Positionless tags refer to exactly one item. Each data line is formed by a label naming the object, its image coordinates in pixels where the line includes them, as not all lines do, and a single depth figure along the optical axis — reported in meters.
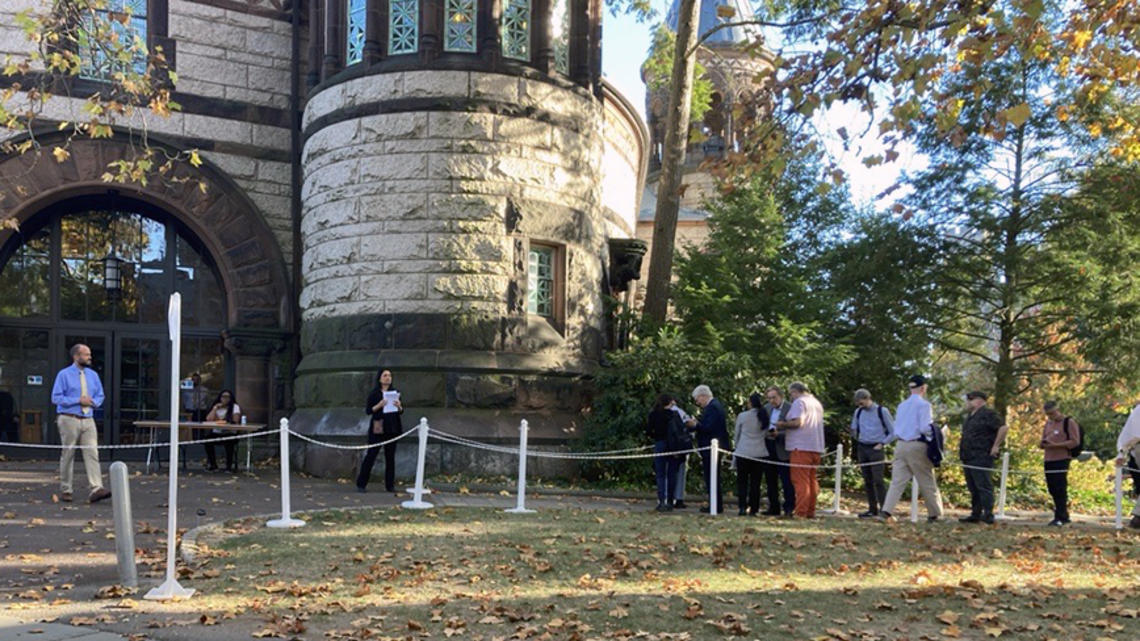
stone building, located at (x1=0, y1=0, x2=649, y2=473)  15.40
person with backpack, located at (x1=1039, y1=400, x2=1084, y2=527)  13.21
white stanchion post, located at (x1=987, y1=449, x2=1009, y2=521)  15.26
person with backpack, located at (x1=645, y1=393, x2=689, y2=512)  13.03
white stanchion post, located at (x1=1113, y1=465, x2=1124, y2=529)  13.37
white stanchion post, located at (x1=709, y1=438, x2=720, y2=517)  12.66
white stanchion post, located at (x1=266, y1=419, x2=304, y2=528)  10.02
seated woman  15.98
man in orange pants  12.57
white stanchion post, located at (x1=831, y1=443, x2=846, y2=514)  14.62
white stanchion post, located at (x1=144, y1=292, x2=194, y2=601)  6.96
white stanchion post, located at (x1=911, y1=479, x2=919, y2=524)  13.36
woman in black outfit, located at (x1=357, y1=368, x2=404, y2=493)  13.40
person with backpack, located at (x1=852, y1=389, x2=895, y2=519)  13.34
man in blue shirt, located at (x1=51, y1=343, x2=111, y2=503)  11.50
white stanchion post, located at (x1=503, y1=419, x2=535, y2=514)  11.74
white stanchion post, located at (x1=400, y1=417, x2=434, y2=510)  11.73
